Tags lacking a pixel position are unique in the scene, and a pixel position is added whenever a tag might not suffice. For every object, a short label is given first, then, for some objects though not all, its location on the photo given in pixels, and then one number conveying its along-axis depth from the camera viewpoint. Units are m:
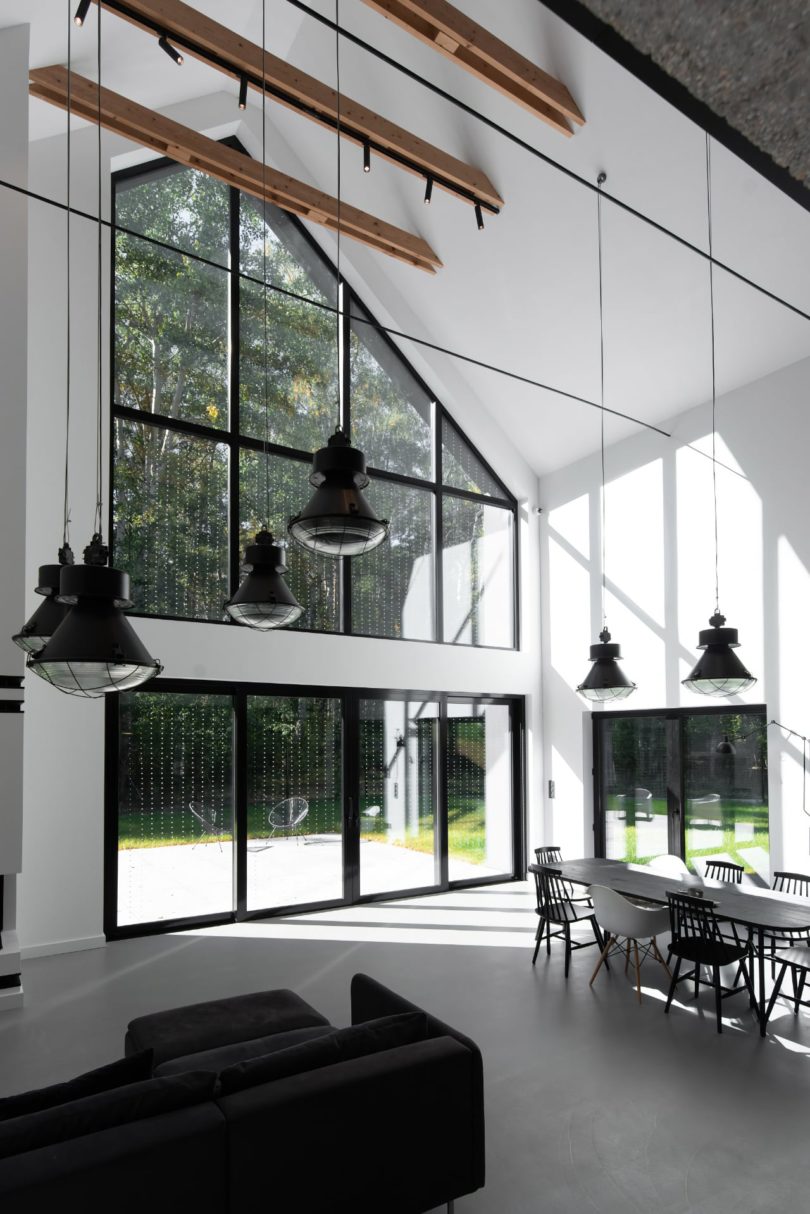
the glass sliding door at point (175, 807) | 7.52
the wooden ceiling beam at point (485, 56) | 5.46
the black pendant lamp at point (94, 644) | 2.96
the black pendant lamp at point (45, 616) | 4.20
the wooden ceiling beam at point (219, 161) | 6.55
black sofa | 2.54
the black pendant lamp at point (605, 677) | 6.23
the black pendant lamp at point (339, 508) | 3.42
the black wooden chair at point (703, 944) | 5.30
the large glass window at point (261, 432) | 7.95
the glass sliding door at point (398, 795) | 9.02
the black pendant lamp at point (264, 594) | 4.43
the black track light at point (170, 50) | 6.01
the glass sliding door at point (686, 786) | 7.87
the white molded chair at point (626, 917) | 5.80
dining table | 5.14
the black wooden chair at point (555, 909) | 6.43
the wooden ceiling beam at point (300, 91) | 5.97
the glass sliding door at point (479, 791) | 9.77
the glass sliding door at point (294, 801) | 8.25
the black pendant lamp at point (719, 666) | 5.48
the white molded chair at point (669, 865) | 7.26
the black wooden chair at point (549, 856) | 7.49
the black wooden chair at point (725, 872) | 6.99
